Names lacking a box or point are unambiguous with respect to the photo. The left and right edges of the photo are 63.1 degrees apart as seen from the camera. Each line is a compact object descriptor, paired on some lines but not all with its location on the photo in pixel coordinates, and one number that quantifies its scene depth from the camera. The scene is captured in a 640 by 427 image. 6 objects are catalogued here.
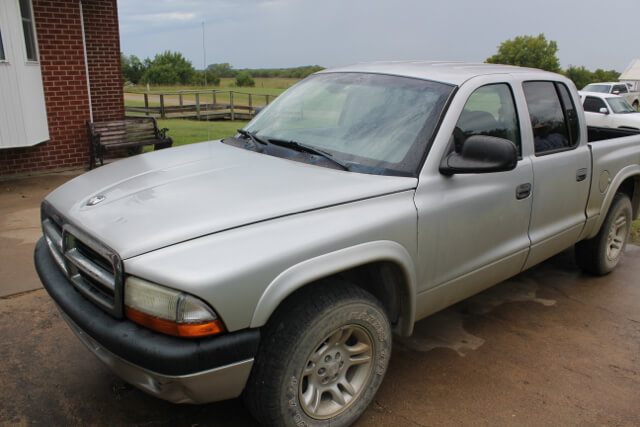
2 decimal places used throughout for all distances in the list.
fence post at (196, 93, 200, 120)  20.05
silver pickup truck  2.06
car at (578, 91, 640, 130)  15.37
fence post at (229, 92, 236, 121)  21.61
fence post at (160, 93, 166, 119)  19.09
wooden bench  8.19
